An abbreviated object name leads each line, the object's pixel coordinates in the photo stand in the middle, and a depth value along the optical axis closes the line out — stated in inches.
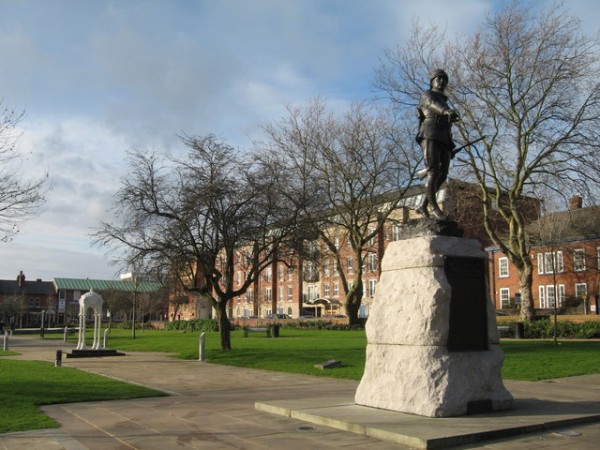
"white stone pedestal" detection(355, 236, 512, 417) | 345.4
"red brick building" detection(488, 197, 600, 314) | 1718.8
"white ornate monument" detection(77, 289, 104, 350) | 1143.0
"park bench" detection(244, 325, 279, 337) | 1680.6
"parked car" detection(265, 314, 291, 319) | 2832.7
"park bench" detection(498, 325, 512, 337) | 1346.0
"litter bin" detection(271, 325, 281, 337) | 1673.7
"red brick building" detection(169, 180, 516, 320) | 2316.1
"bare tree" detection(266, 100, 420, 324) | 1594.5
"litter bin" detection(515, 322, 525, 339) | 1264.8
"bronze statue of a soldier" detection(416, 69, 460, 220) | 402.6
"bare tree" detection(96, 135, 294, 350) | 929.5
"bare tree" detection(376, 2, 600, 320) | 1174.3
